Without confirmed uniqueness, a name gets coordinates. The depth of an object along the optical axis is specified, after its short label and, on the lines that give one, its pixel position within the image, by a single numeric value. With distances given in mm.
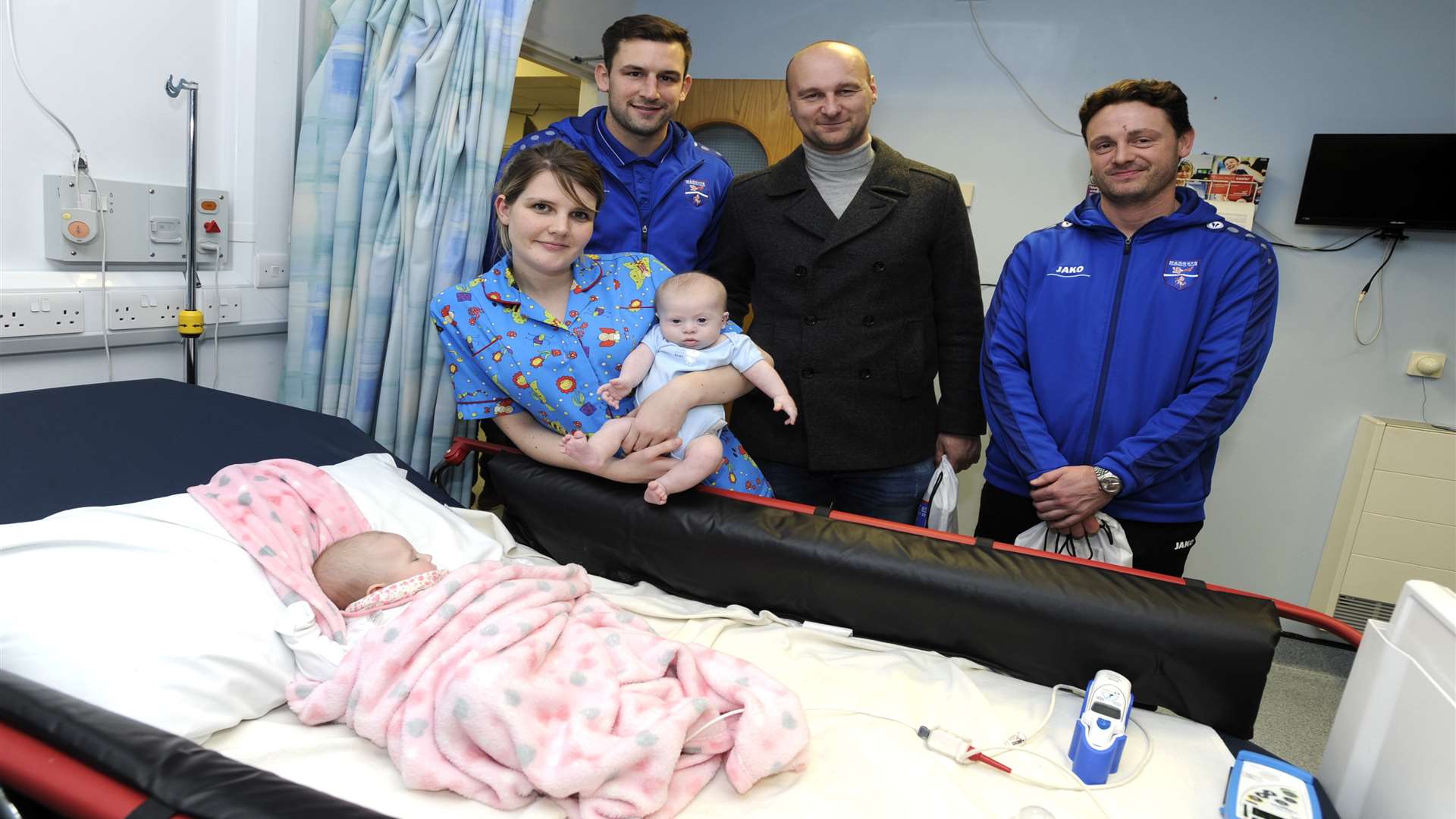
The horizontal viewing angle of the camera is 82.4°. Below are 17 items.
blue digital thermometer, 1218
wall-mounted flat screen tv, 2988
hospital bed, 955
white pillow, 1091
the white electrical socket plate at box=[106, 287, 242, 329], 1818
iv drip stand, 1902
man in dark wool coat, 1989
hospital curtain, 2148
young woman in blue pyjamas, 1684
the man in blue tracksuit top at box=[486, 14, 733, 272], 1969
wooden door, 3506
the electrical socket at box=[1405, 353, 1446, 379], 3160
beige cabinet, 3111
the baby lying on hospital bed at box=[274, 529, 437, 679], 1304
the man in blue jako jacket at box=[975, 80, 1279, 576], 1744
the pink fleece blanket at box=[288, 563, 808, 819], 1063
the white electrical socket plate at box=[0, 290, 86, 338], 1614
